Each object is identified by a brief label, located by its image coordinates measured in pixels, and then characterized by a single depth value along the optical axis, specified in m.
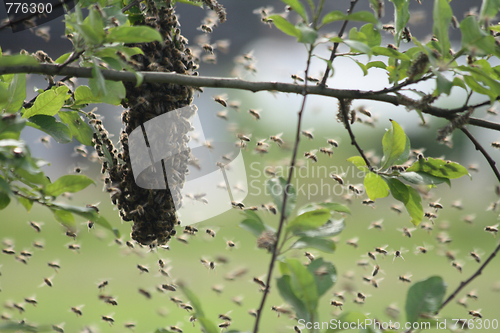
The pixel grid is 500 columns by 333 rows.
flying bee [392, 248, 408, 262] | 7.21
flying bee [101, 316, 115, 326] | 7.75
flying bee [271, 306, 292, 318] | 6.94
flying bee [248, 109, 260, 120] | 7.16
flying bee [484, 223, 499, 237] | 7.16
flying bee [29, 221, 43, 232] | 7.18
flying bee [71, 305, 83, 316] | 8.19
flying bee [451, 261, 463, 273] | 7.19
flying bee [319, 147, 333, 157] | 7.13
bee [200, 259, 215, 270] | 7.19
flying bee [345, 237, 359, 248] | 7.19
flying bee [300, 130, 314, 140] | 7.16
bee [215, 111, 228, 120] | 7.04
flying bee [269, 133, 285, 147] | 7.18
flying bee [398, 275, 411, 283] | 7.38
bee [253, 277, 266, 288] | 7.11
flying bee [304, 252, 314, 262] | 7.11
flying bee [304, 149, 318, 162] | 7.19
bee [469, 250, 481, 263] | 7.17
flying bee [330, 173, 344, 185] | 7.14
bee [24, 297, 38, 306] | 7.42
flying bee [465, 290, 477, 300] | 7.19
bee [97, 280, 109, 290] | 7.94
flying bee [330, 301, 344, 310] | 7.35
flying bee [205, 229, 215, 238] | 7.14
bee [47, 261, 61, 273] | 7.25
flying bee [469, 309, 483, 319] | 7.06
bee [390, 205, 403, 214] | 7.16
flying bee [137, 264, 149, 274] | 7.82
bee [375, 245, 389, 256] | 7.16
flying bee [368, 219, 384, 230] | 7.41
